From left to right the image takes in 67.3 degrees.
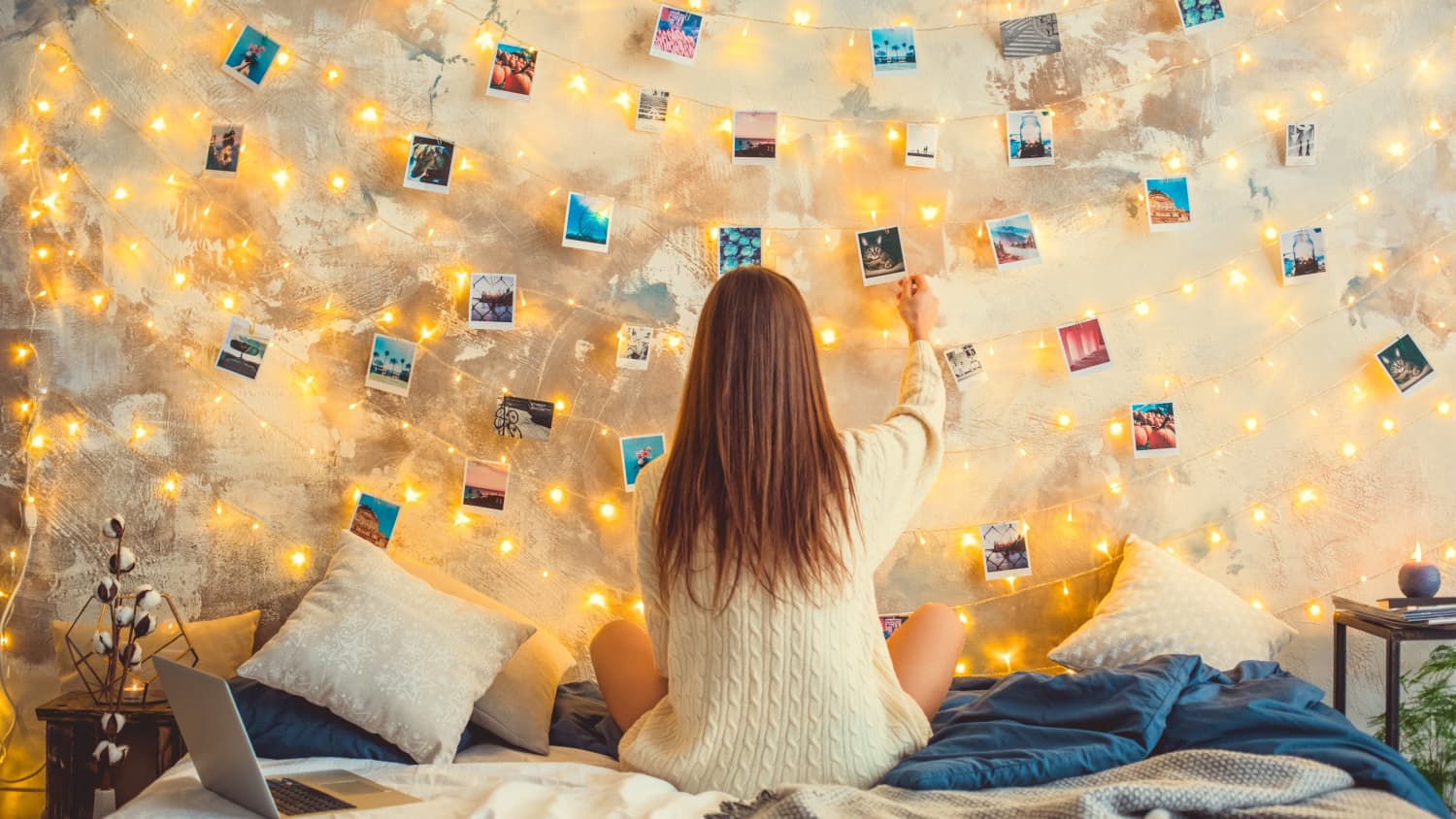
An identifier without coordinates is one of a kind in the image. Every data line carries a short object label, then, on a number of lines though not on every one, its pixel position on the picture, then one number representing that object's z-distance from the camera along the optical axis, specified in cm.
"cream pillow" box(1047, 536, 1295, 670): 231
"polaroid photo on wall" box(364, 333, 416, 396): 255
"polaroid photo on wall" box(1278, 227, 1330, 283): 255
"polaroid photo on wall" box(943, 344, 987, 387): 256
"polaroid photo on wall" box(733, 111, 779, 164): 256
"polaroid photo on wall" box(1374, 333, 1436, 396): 255
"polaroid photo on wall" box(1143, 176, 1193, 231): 257
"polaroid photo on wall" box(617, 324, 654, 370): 257
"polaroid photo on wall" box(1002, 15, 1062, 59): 258
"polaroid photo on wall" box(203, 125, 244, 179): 254
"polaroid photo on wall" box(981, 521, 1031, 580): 256
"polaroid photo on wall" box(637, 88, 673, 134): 257
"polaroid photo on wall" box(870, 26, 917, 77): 257
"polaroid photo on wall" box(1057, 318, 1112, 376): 256
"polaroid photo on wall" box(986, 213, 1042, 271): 255
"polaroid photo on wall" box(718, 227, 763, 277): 257
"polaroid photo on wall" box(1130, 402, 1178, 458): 256
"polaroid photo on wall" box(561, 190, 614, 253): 255
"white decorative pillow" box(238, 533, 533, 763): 200
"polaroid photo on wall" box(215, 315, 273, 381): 254
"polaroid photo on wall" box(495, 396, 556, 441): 257
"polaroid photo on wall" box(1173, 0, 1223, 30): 258
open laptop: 155
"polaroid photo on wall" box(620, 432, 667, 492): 257
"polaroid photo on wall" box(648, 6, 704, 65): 255
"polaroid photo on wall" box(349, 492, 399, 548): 254
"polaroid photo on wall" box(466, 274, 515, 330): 256
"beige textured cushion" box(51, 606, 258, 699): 239
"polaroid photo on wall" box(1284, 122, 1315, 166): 256
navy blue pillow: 199
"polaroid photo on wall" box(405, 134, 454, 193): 254
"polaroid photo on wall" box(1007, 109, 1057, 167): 256
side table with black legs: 220
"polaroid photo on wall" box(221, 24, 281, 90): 254
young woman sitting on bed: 174
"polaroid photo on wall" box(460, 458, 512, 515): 256
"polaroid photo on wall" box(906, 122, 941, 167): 256
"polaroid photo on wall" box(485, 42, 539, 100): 255
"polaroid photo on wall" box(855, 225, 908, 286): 256
